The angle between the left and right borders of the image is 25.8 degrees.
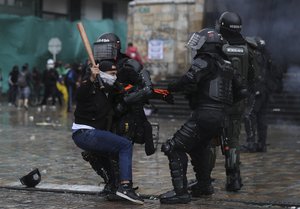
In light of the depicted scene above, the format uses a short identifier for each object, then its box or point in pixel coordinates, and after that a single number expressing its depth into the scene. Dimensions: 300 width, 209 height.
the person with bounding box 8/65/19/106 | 24.55
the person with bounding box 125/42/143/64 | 20.88
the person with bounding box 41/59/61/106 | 24.39
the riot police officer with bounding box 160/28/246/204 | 6.68
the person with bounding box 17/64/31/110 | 22.88
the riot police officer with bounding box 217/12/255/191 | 7.36
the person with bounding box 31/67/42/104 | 25.42
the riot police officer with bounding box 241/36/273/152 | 10.86
